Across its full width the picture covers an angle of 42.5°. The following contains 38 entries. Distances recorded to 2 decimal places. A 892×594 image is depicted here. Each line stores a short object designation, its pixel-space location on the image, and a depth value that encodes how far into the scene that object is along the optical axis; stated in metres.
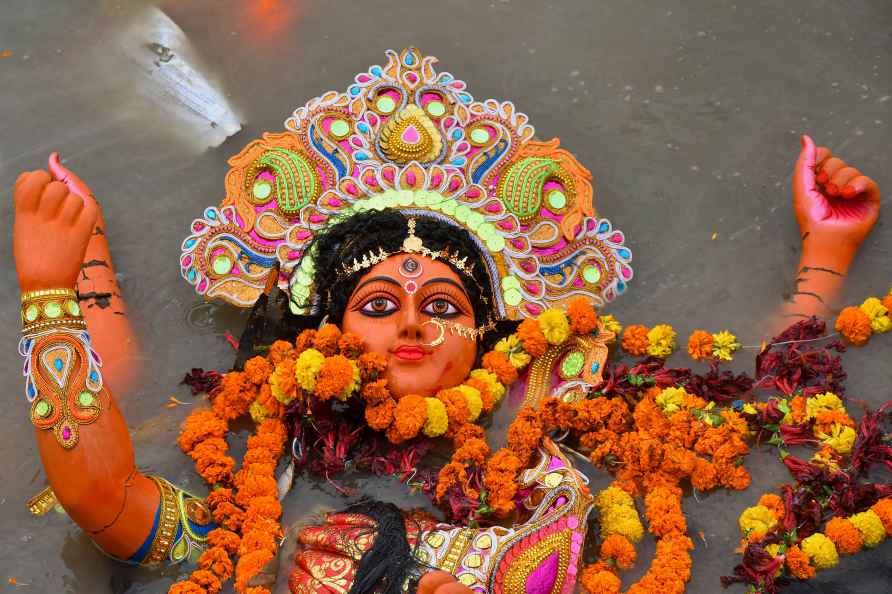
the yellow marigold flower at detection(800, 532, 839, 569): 4.53
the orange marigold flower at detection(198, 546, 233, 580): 4.50
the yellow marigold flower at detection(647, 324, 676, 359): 5.45
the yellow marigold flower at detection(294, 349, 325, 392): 4.81
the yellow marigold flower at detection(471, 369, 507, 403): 5.12
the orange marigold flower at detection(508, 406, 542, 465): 4.90
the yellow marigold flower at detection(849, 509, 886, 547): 4.58
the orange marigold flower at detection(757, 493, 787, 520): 4.75
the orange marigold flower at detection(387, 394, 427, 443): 4.78
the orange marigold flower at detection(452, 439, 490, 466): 4.87
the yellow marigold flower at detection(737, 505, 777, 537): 4.70
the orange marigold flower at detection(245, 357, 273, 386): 5.04
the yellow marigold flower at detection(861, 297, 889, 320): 5.38
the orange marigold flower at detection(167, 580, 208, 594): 4.36
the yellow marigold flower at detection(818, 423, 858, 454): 4.88
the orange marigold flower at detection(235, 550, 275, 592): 4.36
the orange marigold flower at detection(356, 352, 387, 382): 4.86
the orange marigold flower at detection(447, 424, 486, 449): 4.96
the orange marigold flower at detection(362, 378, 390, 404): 4.85
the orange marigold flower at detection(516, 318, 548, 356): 5.28
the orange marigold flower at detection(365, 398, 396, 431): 4.82
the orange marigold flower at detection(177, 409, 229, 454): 4.98
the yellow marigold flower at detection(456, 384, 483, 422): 5.00
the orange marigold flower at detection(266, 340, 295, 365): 5.02
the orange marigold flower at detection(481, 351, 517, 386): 5.21
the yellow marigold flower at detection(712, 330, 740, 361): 5.45
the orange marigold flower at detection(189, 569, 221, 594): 4.41
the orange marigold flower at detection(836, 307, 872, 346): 5.31
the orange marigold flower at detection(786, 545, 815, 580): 4.51
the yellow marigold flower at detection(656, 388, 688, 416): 5.11
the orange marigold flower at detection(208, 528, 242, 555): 4.57
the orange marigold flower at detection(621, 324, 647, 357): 5.47
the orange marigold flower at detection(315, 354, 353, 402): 4.76
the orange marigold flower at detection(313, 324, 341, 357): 4.93
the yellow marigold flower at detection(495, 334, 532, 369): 5.30
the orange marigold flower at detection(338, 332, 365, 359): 4.91
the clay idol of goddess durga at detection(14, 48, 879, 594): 4.35
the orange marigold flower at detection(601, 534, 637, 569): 4.60
